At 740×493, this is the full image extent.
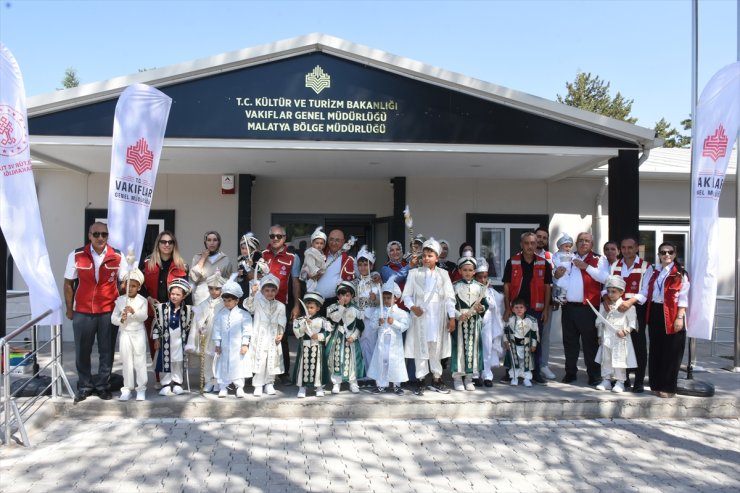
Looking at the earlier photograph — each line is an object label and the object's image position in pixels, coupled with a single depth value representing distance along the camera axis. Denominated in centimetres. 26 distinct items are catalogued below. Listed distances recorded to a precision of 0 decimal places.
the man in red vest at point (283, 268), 732
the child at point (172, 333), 676
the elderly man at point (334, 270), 742
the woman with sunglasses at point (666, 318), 705
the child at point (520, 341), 739
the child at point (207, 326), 688
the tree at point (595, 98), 4331
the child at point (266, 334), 684
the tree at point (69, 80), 5192
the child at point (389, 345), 697
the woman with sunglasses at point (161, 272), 695
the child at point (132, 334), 645
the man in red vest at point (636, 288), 727
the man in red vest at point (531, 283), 760
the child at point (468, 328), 714
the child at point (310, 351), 678
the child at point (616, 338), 713
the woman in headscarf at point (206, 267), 726
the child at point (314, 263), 743
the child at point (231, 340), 674
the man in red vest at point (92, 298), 645
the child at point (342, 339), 692
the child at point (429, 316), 703
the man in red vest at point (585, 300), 745
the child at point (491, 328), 742
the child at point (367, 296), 723
